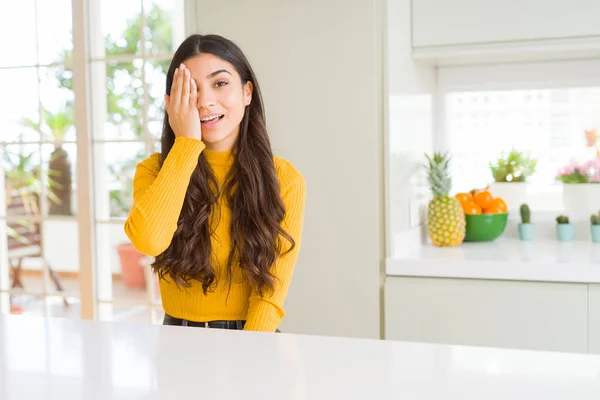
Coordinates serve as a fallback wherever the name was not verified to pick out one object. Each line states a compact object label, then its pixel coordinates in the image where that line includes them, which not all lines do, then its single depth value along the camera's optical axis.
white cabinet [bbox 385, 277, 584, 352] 2.21
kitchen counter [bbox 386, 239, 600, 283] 2.20
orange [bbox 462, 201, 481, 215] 2.78
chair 7.23
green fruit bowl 2.76
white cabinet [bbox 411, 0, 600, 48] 2.37
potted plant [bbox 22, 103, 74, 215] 7.46
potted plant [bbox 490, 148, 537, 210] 3.01
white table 0.80
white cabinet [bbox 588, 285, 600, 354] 2.17
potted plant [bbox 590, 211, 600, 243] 2.74
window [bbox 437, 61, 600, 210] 2.95
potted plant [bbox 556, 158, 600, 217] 2.92
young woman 1.60
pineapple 2.62
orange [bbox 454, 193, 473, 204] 2.83
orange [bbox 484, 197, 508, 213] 2.81
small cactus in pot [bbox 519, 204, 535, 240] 2.89
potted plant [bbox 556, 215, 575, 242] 2.83
